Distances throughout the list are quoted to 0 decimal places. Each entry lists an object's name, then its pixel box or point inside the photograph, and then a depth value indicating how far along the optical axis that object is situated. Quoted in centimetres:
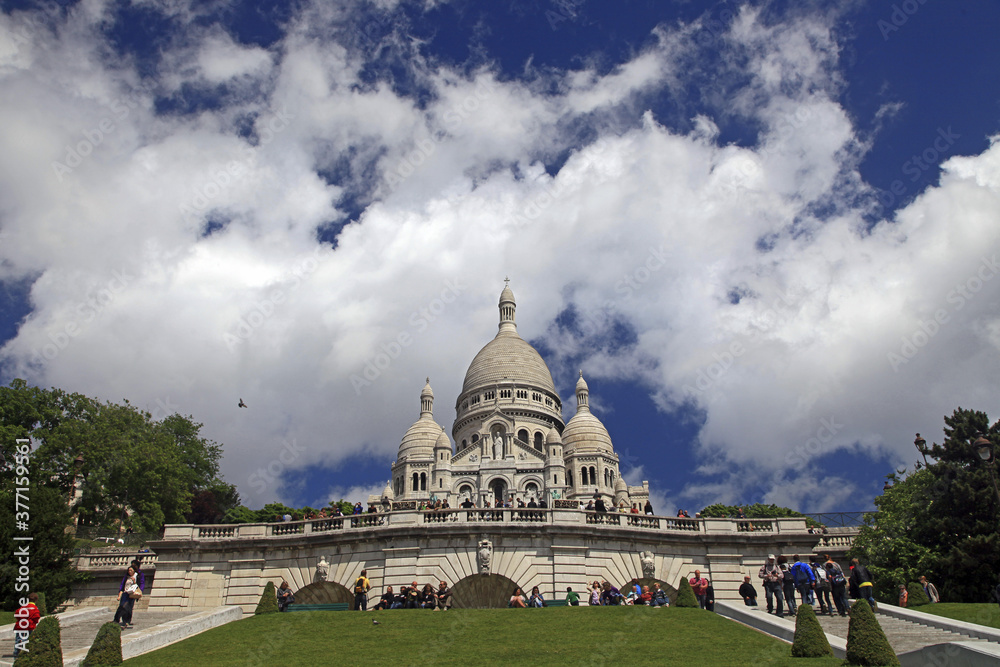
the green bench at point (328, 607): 2428
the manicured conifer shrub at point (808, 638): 1578
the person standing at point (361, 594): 2389
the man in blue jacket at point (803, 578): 2134
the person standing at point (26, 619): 1769
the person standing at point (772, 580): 2192
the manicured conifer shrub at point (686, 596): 2294
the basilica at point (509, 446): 8094
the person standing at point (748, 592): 2408
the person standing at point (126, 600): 2073
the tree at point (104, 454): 4388
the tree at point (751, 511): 8188
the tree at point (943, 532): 2856
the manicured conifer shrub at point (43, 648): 1469
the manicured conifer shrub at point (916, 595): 2514
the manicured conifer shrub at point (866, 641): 1441
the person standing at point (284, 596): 2551
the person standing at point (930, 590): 2472
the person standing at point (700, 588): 2449
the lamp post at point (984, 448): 1978
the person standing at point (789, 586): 2170
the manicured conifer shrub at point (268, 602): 2333
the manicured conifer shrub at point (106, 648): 1633
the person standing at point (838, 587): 2106
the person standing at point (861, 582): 2017
